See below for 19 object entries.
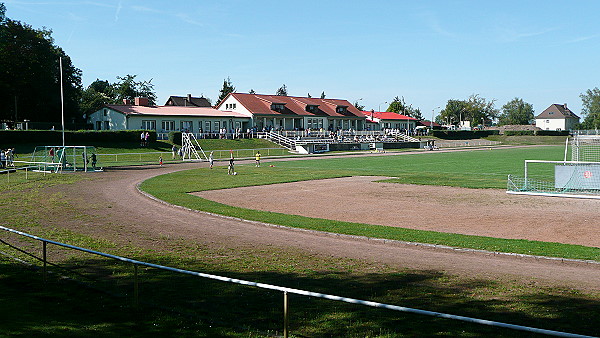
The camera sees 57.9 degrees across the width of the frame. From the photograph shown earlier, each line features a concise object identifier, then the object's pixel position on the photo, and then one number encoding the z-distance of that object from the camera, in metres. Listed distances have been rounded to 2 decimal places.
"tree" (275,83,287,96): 174.75
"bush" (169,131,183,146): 72.44
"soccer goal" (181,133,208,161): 59.88
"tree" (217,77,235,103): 142.12
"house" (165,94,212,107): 111.23
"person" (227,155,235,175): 39.69
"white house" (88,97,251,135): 76.31
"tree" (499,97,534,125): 198.75
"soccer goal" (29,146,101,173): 41.67
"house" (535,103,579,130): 169.88
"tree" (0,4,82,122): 68.38
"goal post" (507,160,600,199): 27.11
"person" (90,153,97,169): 43.12
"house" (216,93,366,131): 93.00
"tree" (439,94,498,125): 175.50
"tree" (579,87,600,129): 166.15
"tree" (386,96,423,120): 153.50
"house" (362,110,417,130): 116.88
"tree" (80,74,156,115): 115.94
